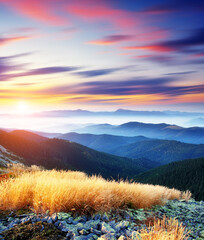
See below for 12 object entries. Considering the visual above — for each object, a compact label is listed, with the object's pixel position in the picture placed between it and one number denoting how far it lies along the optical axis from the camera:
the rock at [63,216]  5.68
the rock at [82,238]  4.55
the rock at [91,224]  5.29
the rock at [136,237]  4.57
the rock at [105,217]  6.18
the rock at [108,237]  4.58
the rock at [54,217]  5.46
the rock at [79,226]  5.13
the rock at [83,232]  4.84
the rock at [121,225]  5.46
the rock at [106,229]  5.07
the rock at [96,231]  4.97
